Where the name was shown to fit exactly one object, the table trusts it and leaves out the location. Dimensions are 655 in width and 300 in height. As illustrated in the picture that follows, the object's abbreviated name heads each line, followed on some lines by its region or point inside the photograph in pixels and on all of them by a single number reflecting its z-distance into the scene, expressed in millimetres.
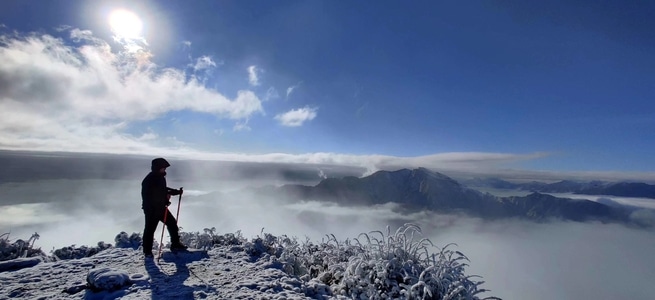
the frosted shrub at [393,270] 5344
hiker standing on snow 7891
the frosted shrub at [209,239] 9438
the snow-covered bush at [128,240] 9538
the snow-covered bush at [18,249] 9367
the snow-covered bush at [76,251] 9119
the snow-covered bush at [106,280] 5422
